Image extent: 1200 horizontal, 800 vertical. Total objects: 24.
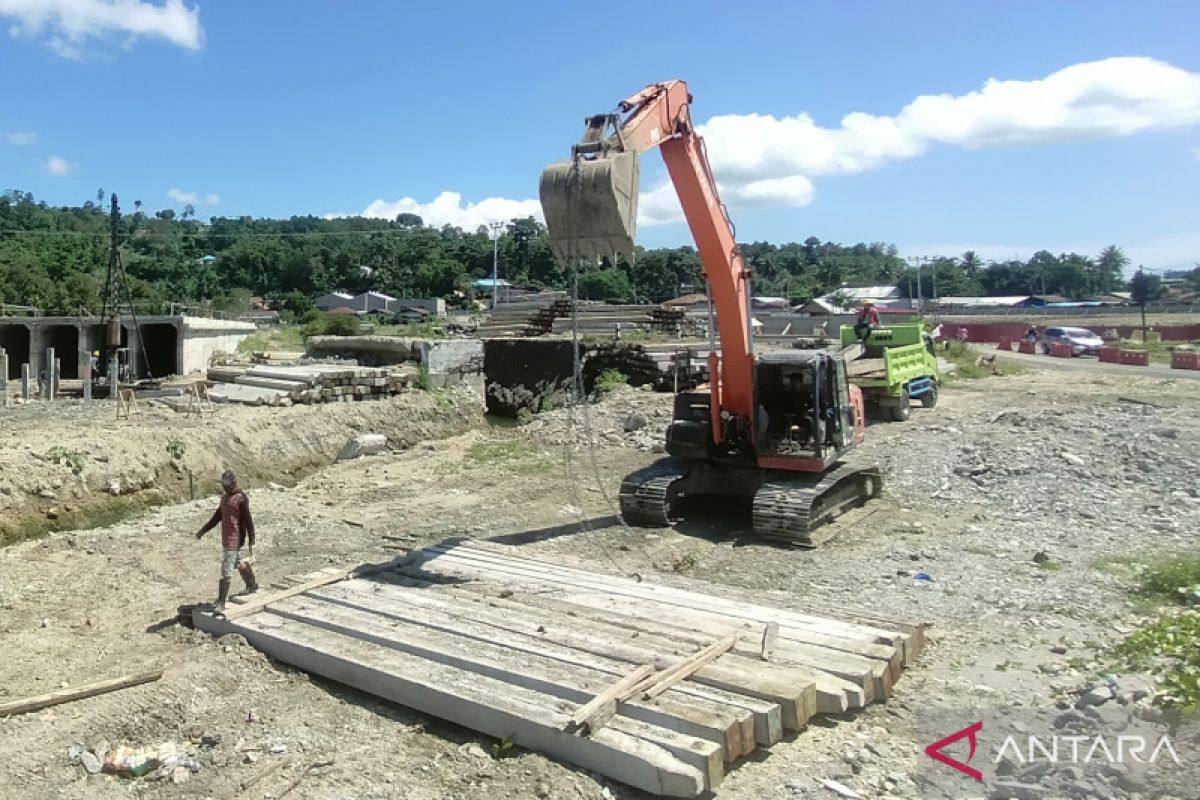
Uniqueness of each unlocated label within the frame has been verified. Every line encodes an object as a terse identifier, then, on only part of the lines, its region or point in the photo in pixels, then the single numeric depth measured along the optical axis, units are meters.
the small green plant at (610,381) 20.45
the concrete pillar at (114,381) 19.59
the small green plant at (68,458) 11.02
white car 31.78
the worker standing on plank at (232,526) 6.69
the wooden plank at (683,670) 4.84
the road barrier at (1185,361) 25.19
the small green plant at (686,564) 8.64
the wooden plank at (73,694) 5.40
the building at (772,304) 78.06
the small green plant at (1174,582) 7.07
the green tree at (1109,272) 114.56
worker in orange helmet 17.39
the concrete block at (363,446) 15.77
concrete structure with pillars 31.33
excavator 8.91
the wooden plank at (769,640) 5.46
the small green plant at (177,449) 12.36
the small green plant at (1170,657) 4.97
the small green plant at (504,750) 4.73
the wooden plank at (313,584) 6.59
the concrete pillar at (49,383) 22.17
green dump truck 15.91
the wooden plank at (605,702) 4.50
